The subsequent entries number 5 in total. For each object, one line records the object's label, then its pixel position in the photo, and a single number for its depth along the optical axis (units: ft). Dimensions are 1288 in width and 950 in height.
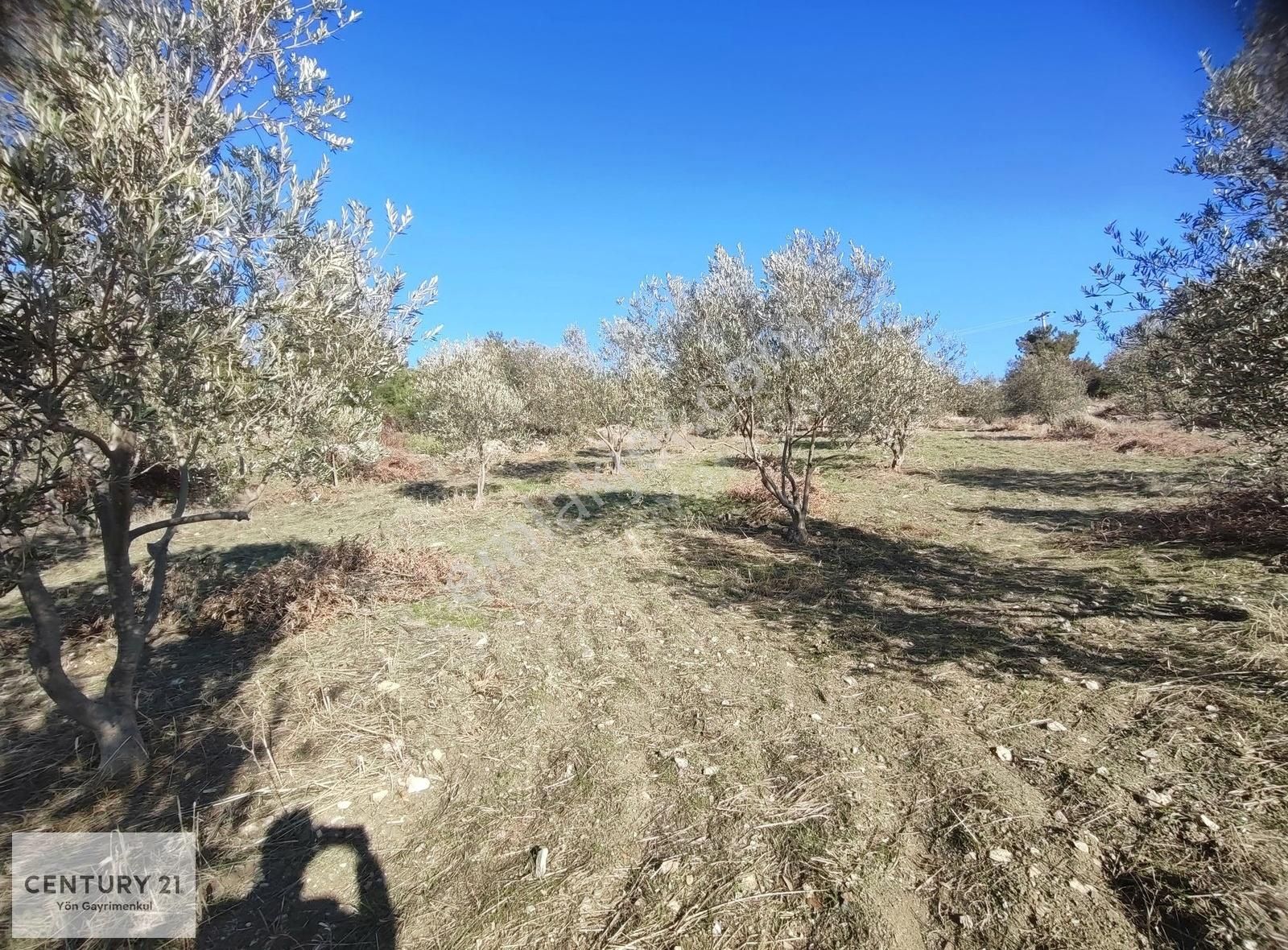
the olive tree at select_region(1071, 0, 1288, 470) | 15.01
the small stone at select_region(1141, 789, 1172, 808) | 12.14
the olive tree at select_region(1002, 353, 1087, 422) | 114.11
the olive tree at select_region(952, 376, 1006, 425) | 133.18
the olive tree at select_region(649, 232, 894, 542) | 37.60
